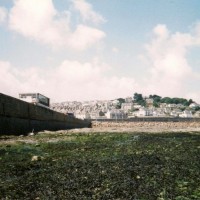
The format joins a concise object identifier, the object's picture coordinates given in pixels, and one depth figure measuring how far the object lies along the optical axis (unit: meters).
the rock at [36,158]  7.60
